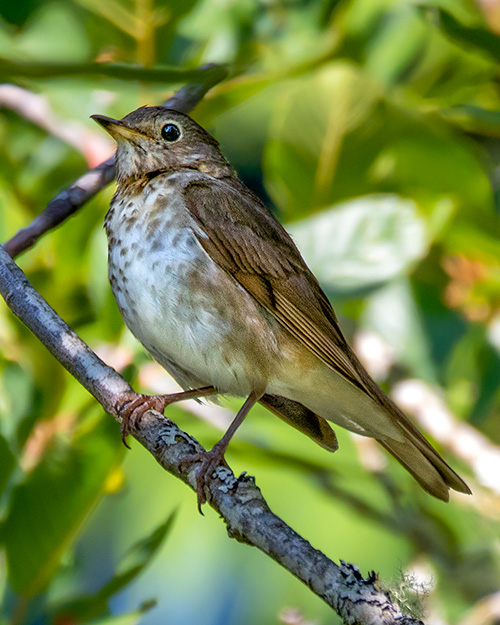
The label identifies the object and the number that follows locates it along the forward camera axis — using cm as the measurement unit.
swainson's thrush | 686
